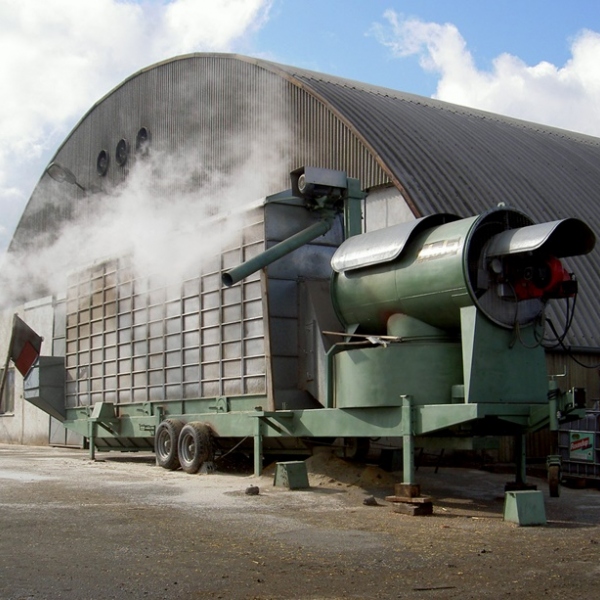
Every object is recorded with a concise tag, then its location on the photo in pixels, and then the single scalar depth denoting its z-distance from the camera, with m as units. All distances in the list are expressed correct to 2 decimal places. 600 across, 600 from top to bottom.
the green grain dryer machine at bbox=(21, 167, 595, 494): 9.87
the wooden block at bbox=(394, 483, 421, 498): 9.76
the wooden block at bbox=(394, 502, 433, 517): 9.39
